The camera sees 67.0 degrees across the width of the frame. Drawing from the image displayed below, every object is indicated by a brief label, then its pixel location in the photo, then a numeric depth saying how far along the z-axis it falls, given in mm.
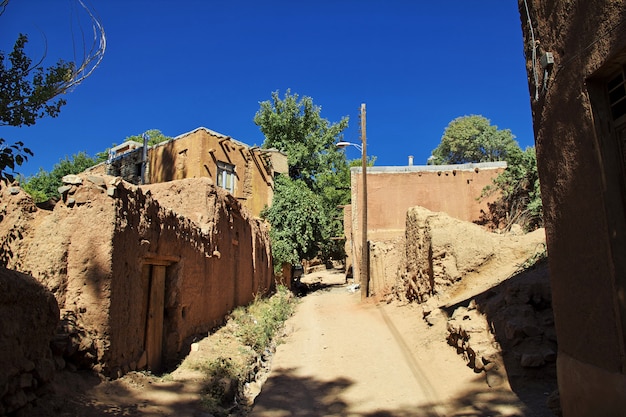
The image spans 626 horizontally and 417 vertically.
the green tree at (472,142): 42625
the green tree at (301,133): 31750
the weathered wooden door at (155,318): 7387
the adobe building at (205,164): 21859
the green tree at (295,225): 21828
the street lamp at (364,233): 18438
